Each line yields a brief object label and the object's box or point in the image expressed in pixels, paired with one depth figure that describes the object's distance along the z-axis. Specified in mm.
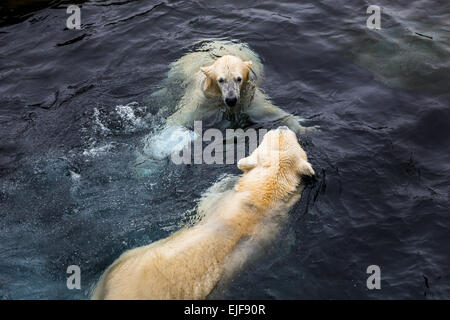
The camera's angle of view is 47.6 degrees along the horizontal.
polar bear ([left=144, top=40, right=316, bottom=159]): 8562
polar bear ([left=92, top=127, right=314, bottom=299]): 5191
